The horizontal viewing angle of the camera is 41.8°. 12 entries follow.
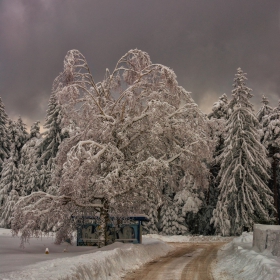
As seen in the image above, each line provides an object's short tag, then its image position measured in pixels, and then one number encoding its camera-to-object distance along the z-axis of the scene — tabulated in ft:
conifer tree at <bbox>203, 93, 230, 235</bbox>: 157.38
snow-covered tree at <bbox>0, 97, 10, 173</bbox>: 184.41
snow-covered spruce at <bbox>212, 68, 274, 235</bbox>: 125.18
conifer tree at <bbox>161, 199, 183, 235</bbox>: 153.17
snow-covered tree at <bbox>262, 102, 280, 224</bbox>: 135.03
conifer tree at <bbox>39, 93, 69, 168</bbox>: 154.71
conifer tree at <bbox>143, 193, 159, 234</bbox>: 156.97
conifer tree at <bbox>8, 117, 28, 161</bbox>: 161.48
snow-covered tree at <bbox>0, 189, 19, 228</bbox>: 146.72
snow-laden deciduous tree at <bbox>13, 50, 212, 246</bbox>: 59.00
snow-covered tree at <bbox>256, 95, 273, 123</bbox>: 148.36
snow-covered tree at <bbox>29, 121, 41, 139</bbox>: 177.37
